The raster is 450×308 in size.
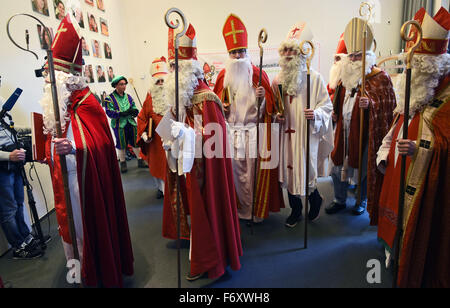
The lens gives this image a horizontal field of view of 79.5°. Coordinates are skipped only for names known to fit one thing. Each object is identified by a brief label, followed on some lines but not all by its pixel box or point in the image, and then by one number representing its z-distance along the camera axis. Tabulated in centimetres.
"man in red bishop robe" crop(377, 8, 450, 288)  181
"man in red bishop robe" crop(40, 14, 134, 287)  203
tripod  263
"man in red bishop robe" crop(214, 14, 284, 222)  298
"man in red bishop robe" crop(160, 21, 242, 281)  218
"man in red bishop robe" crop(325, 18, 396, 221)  289
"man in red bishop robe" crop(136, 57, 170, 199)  385
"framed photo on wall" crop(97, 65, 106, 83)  559
